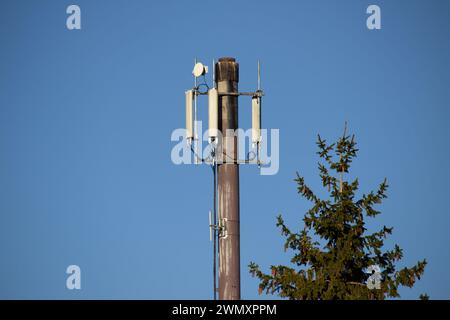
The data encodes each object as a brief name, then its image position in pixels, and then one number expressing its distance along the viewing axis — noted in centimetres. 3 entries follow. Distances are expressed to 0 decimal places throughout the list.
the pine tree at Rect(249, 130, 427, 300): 3800
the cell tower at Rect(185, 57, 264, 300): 4128
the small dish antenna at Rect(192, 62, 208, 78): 4212
